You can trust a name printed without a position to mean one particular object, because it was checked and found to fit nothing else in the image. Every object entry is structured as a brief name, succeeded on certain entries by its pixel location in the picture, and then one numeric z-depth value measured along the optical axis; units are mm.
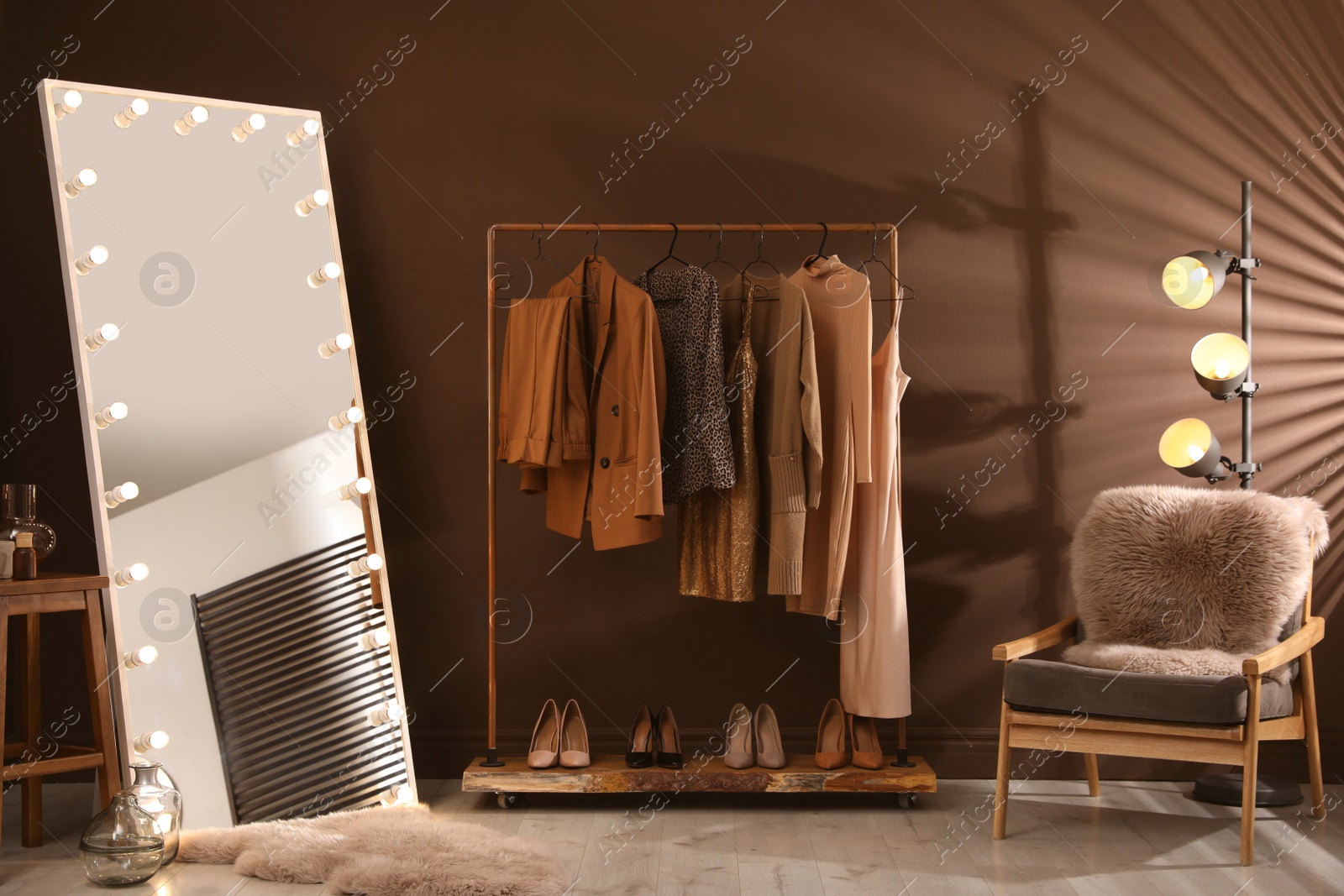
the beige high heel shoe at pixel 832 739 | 3066
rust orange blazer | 2928
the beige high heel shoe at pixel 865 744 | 3062
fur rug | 2387
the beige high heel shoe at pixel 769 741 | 3096
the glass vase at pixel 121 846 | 2432
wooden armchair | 2588
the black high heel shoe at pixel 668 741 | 3111
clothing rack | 3014
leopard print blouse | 2920
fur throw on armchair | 2928
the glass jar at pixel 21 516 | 2754
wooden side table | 2600
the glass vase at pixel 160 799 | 2547
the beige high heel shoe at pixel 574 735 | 3088
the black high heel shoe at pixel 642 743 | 3105
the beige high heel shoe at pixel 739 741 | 3086
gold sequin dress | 2994
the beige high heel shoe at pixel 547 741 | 3086
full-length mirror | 2846
